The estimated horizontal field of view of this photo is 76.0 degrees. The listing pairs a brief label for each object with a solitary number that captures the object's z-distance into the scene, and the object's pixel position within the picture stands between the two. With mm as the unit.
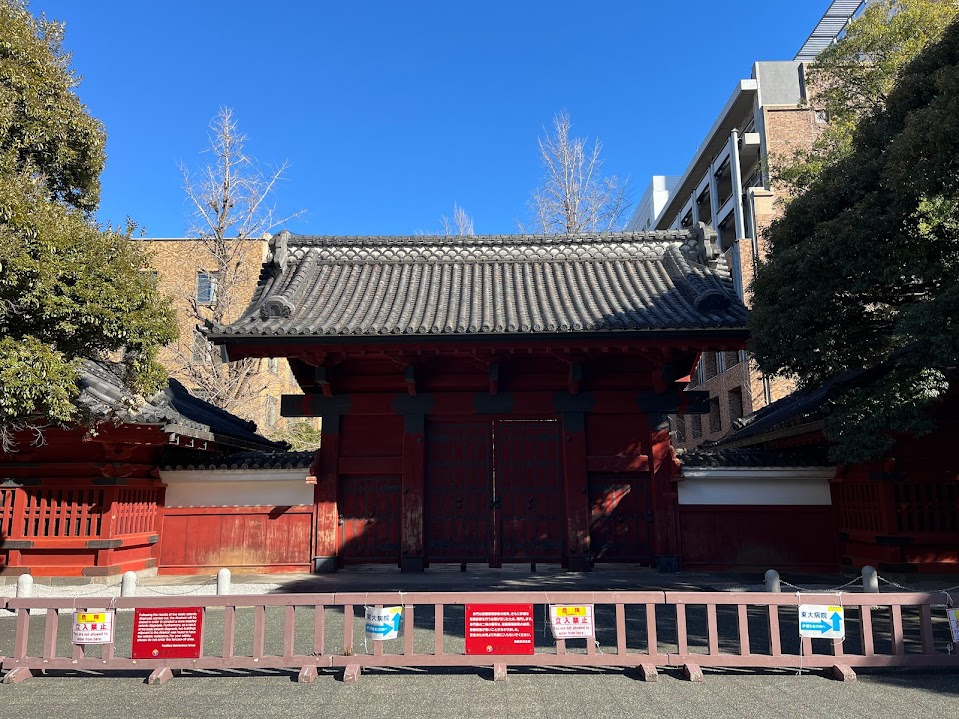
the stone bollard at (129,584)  7805
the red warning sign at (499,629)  5605
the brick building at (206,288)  26616
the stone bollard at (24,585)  8172
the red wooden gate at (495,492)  11039
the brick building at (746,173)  28297
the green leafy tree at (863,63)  14375
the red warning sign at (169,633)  5570
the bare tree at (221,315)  19000
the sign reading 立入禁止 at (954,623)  5468
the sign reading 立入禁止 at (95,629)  5559
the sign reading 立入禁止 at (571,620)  5562
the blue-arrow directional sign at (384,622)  5547
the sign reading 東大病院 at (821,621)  5504
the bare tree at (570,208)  23281
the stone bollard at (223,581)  8414
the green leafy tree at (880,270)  6711
